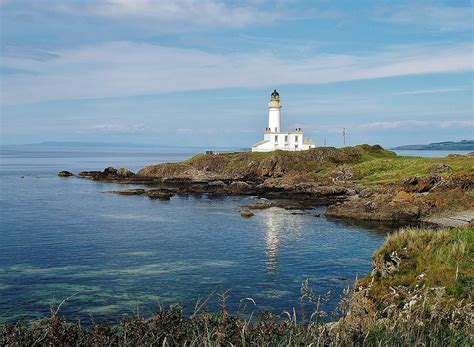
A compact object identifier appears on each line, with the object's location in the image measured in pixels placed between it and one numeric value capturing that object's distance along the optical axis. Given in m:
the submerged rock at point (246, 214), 54.69
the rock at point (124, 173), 106.94
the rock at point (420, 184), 60.78
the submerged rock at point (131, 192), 75.58
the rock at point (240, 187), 77.56
